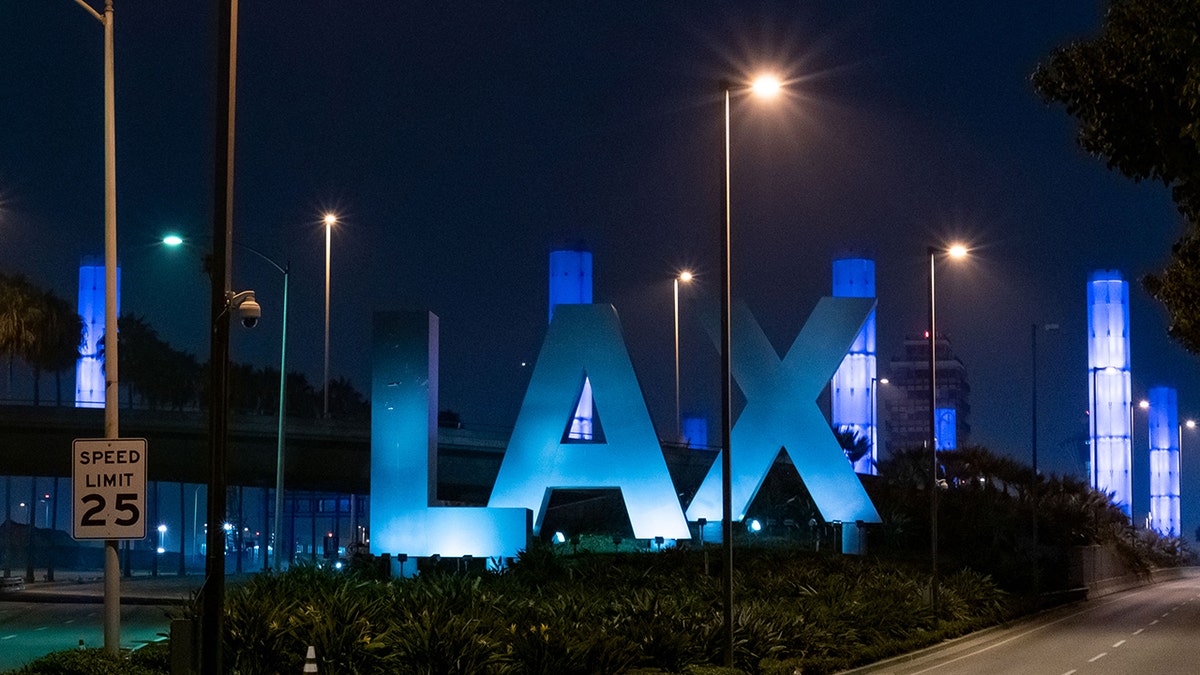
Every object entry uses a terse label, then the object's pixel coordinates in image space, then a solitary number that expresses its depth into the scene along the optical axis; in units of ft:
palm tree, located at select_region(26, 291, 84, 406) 285.43
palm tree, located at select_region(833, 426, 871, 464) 290.97
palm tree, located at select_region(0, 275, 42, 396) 260.62
